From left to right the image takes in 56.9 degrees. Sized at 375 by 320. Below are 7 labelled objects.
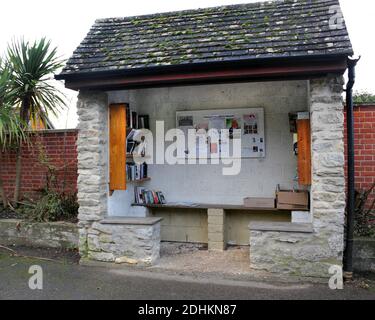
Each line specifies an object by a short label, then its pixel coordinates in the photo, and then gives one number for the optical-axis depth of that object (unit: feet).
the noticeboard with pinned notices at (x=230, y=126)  20.83
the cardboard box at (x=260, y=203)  19.48
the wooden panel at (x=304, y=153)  16.78
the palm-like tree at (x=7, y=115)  21.29
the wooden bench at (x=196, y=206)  20.08
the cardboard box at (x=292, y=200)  18.56
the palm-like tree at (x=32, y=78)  22.59
